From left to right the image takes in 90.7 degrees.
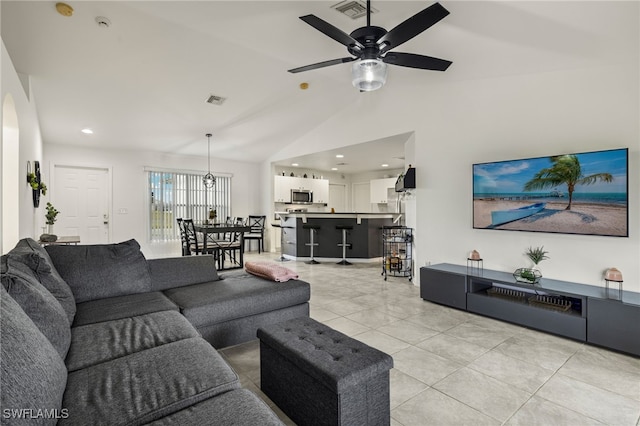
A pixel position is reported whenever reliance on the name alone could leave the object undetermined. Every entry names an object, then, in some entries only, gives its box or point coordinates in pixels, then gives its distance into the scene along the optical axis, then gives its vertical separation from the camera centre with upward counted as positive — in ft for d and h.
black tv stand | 8.60 -3.21
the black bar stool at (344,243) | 22.20 -2.49
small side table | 13.89 -1.51
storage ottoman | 4.90 -2.84
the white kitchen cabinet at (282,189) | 28.73 +1.78
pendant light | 22.79 +2.12
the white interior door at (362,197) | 34.60 +1.24
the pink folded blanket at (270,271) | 9.90 -2.02
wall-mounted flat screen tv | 9.69 +0.48
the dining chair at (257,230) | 27.09 -1.83
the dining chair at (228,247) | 19.66 -2.39
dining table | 18.26 -2.12
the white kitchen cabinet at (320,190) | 31.53 +1.88
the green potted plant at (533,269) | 10.71 -2.21
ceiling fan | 7.44 +4.28
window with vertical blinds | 24.73 +0.76
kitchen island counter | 22.65 -1.84
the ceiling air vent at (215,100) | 16.50 +5.81
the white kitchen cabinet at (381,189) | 30.55 +1.90
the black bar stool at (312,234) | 22.91 -1.86
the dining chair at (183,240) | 20.94 -2.09
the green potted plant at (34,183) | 12.23 +1.09
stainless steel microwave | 29.81 +1.19
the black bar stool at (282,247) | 24.25 -3.10
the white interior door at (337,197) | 34.60 +1.28
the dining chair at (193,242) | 18.82 -2.10
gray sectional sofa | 3.44 -2.31
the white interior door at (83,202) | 20.99 +0.49
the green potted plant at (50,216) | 15.84 -0.33
